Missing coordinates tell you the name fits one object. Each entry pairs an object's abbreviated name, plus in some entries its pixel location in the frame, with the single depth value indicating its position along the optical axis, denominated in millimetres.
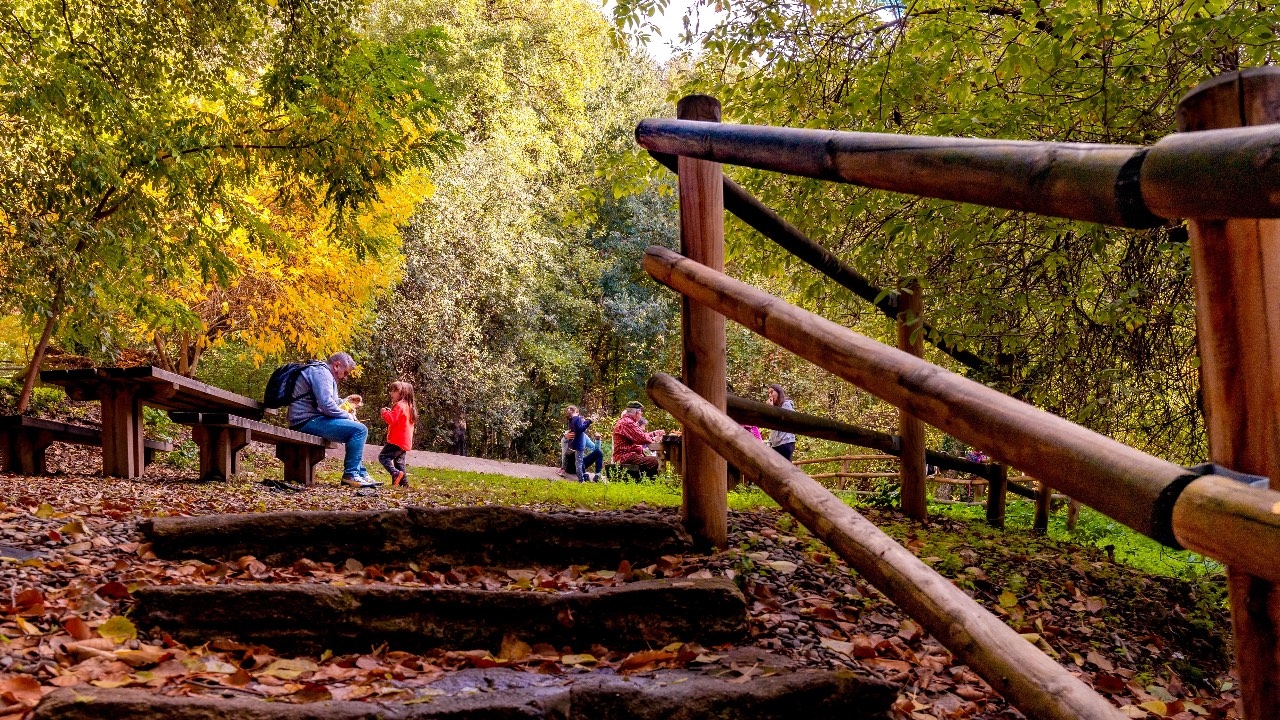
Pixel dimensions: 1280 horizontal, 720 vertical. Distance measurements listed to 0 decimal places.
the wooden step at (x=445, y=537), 3453
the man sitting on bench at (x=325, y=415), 8602
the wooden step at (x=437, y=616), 2691
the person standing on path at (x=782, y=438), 11539
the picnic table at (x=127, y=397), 7426
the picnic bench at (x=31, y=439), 8094
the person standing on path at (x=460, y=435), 22719
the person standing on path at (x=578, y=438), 16594
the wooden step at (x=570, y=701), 1983
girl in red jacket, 10133
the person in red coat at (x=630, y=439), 15688
